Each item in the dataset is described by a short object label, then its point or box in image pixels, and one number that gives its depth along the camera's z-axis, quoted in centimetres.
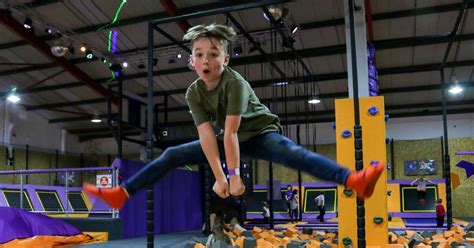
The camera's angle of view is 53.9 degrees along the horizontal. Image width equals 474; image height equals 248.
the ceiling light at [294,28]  939
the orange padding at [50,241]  629
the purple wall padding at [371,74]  750
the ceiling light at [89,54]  1152
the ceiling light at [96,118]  1740
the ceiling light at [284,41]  932
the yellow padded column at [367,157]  577
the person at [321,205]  1210
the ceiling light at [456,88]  1163
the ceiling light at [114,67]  1169
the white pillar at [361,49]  727
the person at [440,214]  960
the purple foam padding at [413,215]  1383
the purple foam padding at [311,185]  1529
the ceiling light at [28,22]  998
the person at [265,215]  1156
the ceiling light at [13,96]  1509
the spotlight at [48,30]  1067
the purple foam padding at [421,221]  1152
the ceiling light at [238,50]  1068
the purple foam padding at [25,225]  645
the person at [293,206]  1244
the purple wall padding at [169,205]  868
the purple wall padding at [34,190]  1145
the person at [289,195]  1273
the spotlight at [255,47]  1021
